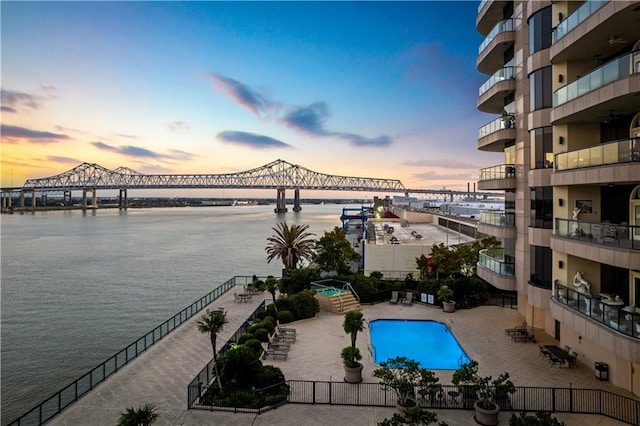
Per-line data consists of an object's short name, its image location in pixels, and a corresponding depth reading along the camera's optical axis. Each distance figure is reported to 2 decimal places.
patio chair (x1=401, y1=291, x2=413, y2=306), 29.31
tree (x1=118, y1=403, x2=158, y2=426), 11.45
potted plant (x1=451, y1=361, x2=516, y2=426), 13.16
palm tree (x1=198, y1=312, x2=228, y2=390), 15.97
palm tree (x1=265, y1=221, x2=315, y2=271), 38.12
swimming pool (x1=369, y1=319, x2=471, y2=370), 20.17
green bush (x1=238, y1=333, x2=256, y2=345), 20.22
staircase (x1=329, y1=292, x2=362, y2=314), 27.64
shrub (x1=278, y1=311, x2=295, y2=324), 24.97
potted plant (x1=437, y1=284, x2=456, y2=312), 26.95
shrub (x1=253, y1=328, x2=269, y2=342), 21.08
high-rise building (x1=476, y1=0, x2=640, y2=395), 12.97
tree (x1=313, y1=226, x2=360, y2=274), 36.56
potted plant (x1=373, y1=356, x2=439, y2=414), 13.65
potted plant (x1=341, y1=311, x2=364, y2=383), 16.36
